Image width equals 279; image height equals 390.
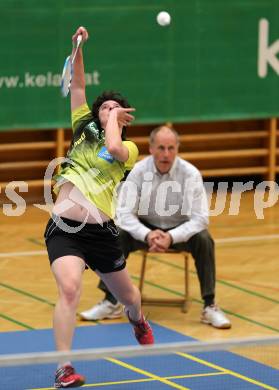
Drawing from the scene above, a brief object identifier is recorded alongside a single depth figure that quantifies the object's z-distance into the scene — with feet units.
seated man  32.89
